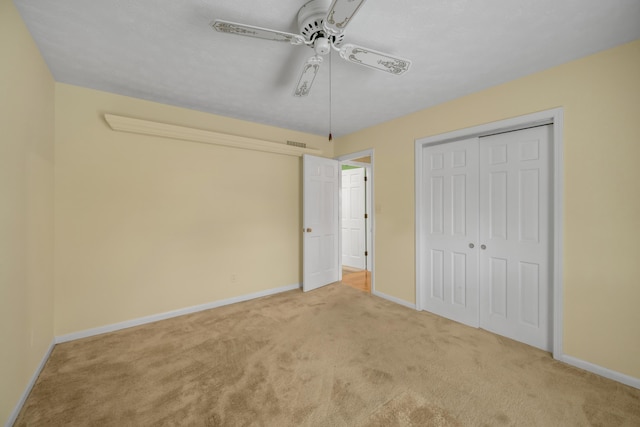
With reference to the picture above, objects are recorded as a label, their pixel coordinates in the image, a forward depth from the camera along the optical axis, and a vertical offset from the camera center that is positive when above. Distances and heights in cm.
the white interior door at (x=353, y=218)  544 -13
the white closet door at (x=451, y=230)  284 -22
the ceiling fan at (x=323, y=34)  133 +106
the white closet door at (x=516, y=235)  236 -24
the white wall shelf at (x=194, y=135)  269 +97
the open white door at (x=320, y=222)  397 -16
